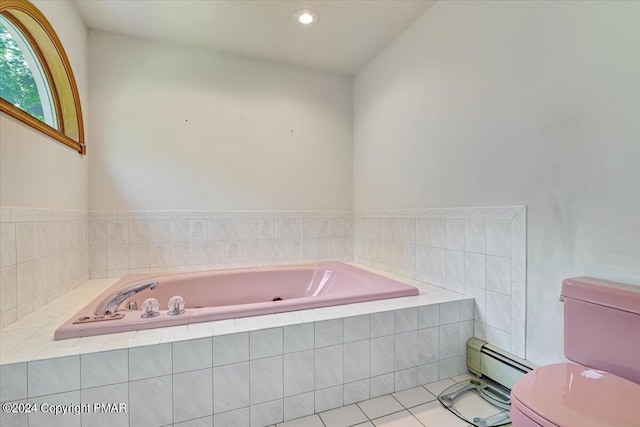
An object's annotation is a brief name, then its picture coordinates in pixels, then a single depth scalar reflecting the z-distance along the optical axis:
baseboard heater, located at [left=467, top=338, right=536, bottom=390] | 1.59
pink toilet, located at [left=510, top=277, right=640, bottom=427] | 0.92
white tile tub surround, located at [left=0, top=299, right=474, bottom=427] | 1.16
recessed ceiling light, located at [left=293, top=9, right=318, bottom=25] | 2.16
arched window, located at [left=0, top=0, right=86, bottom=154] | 1.52
